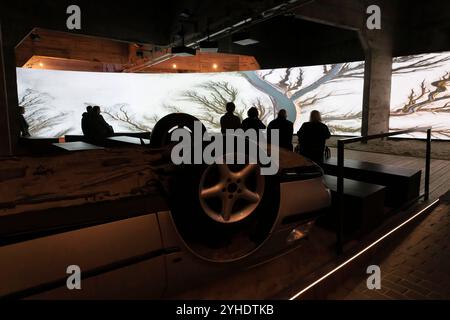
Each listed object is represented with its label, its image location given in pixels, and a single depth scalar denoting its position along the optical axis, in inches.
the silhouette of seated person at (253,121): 191.8
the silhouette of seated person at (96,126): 278.2
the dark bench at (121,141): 208.4
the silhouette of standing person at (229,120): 202.5
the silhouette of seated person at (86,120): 279.3
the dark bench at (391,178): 134.8
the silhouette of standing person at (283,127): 176.2
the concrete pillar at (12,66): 252.8
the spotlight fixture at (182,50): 311.0
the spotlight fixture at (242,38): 284.1
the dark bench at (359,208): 105.3
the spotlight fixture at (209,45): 319.3
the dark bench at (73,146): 194.2
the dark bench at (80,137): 308.6
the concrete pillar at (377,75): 377.7
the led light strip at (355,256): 72.3
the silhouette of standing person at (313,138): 157.9
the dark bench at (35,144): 263.0
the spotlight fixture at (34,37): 327.3
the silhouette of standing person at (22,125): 265.6
